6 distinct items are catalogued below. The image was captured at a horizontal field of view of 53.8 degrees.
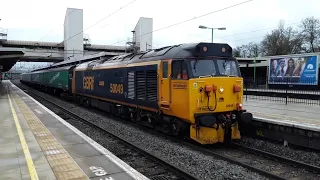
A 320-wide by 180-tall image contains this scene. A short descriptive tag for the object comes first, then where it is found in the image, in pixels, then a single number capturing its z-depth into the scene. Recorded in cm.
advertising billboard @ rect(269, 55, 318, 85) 2234
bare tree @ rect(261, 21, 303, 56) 6412
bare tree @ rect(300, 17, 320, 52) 6216
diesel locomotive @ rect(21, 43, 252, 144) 923
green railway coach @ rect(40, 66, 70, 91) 2564
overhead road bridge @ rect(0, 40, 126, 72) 6169
